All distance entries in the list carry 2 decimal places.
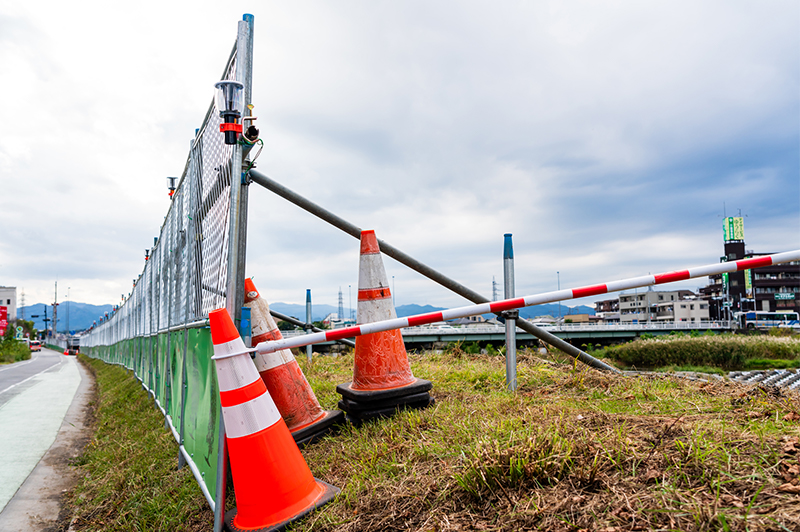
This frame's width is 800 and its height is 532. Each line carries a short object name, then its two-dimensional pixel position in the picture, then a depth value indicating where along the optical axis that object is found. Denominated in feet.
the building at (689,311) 336.29
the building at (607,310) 425.98
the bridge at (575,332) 139.95
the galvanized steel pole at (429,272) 17.39
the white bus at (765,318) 248.54
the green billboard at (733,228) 324.60
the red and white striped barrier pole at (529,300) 9.45
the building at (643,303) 360.28
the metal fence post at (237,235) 10.60
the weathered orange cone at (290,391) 13.93
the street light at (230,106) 11.34
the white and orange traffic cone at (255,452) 9.60
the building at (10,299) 374.02
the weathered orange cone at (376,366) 13.80
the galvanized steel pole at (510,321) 16.24
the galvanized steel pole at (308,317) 33.33
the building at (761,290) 284.00
